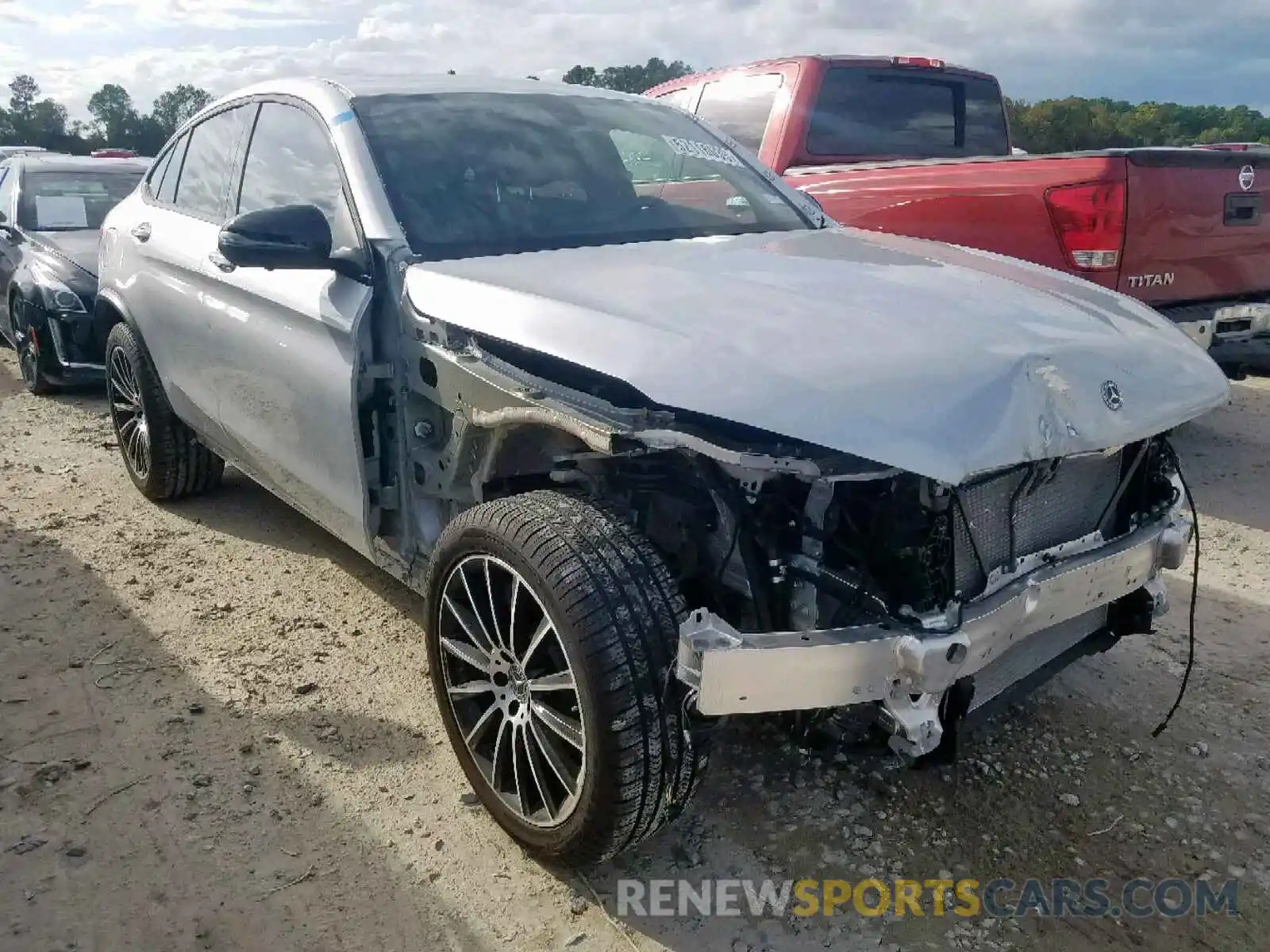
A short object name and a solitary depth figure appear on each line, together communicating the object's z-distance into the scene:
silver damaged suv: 2.12
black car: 7.09
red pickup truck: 4.76
